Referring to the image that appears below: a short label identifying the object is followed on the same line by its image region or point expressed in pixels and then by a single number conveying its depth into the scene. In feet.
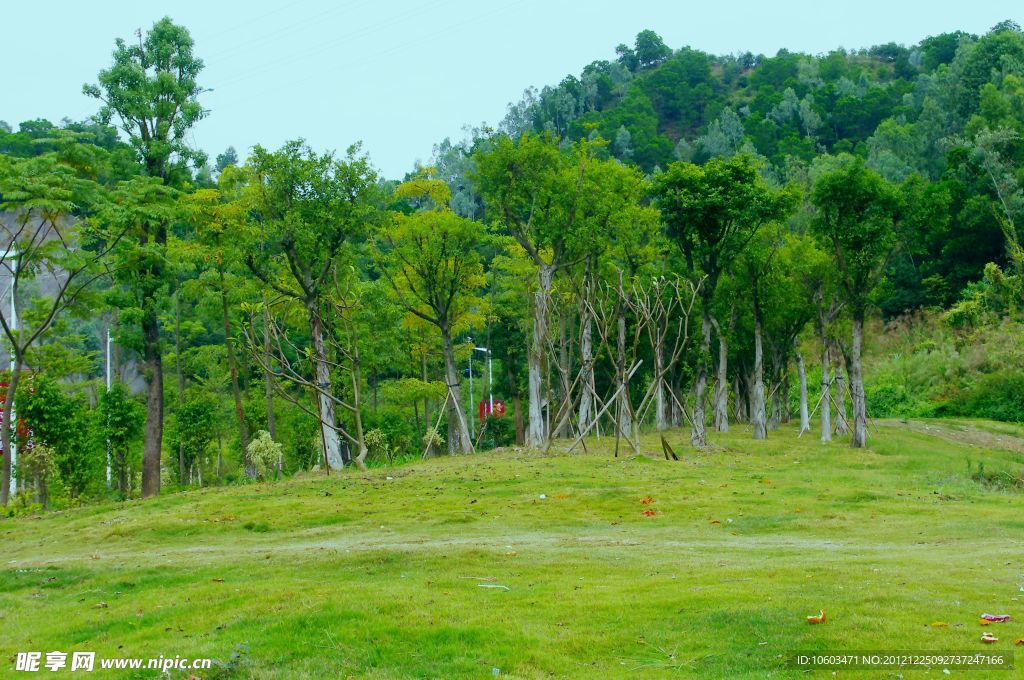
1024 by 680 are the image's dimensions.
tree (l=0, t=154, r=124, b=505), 78.23
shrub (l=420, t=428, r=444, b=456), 113.53
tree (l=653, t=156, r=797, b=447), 122.21
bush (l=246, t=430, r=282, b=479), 101.14
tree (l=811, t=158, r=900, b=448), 117.80
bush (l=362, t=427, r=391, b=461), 128.06
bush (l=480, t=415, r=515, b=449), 205.57
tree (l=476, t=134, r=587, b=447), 124.67
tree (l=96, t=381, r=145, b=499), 125.29
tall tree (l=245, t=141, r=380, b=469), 107.76
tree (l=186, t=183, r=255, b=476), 111.34
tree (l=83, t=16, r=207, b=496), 98.84
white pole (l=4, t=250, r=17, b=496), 105.60
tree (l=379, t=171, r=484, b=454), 121.39
